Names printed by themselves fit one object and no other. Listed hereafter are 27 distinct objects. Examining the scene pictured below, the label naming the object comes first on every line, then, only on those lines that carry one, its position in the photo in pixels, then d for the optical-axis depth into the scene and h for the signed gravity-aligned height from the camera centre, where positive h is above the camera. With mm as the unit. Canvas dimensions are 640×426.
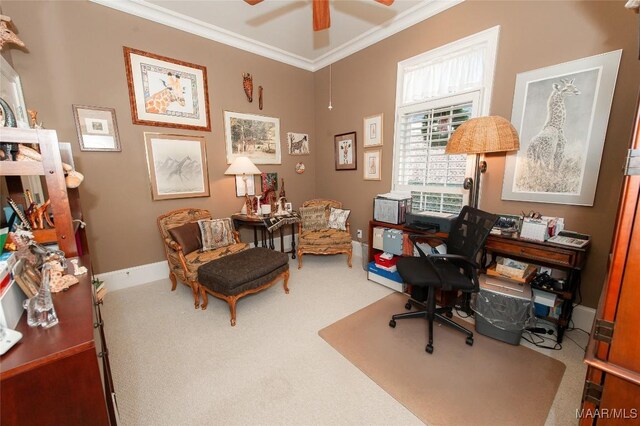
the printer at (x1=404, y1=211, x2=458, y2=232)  2596 -534
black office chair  1912 -823
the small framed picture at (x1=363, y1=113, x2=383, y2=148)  3535 +601
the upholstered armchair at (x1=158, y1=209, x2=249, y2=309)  2580 -844
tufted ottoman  2291 -977
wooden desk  1887 -680
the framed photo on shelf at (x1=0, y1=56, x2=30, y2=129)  1965 +700
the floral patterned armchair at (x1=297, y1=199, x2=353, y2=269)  3523 -881
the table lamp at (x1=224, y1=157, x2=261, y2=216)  3303 +67
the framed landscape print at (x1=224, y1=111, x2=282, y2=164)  3615 +531
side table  3410 -836
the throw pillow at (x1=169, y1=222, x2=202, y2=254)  2746 -721
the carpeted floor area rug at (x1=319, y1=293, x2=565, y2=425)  1490 -1410
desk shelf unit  696 -589
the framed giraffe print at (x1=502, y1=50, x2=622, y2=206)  1953 +365
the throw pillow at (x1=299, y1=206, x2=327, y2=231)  3855 -714
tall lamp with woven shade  2018 +287
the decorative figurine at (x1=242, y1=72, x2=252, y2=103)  3624 +1275
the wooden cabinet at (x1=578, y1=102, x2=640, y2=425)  843 -548
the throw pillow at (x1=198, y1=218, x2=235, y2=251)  2924 -730
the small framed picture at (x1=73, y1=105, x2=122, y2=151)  2600 +473
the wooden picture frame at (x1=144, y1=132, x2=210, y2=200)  3051 +86
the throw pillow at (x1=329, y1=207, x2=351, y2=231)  3799 -714
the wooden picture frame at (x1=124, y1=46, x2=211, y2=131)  2854 +987
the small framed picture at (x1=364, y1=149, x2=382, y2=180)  3629 +113
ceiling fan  1762 +1166
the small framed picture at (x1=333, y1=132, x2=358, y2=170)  3936 +341
